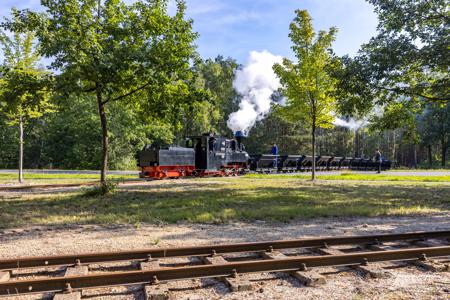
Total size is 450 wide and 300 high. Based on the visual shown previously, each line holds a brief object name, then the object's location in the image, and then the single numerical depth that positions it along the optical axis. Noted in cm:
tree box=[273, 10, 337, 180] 1995
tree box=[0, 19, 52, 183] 1273
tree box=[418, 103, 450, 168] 5659
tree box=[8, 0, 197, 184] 1205
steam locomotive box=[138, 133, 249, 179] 2273
